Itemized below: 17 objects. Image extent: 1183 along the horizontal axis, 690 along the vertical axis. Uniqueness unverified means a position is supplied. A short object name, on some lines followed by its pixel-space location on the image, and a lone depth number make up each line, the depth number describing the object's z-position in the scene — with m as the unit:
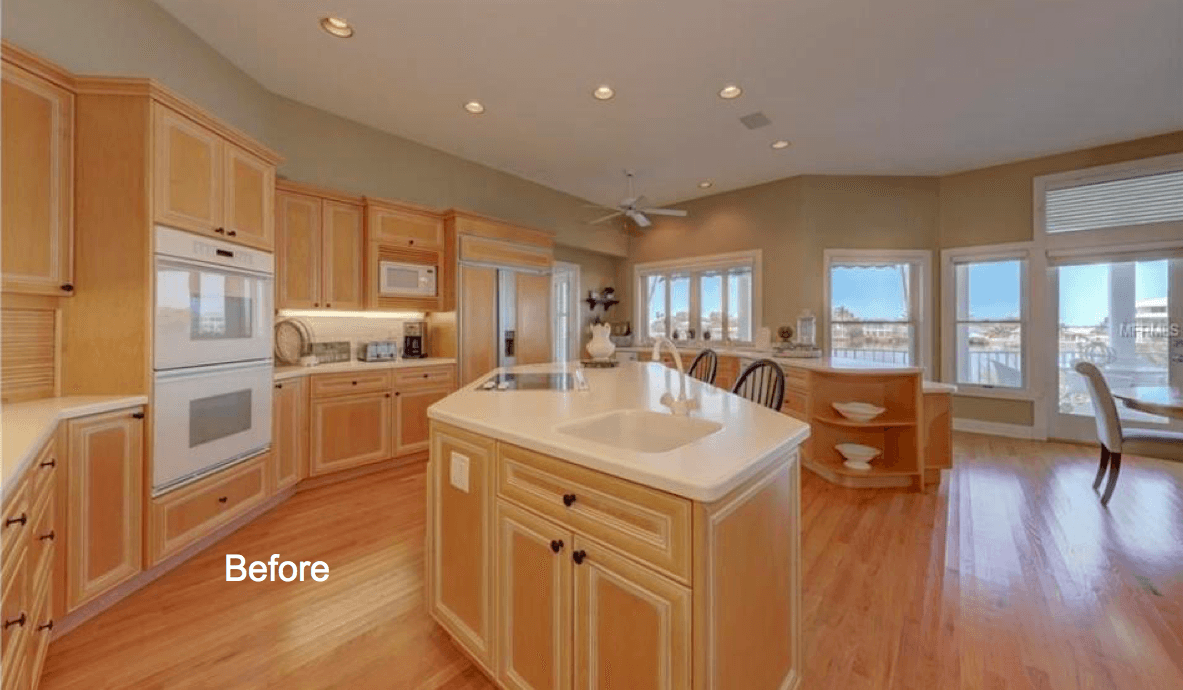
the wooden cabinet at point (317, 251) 3.23
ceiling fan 4.46
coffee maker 4.15
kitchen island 0.96
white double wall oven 2.05
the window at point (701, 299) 5.82
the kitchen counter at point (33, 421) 1.10
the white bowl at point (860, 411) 3.22
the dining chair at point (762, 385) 2.21
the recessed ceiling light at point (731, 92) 3.33
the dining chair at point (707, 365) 3.10
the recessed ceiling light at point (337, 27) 2.60
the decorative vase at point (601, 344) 3.11
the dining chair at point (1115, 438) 2.72
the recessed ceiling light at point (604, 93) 3.34
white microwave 3.77
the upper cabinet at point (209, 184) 2.03
